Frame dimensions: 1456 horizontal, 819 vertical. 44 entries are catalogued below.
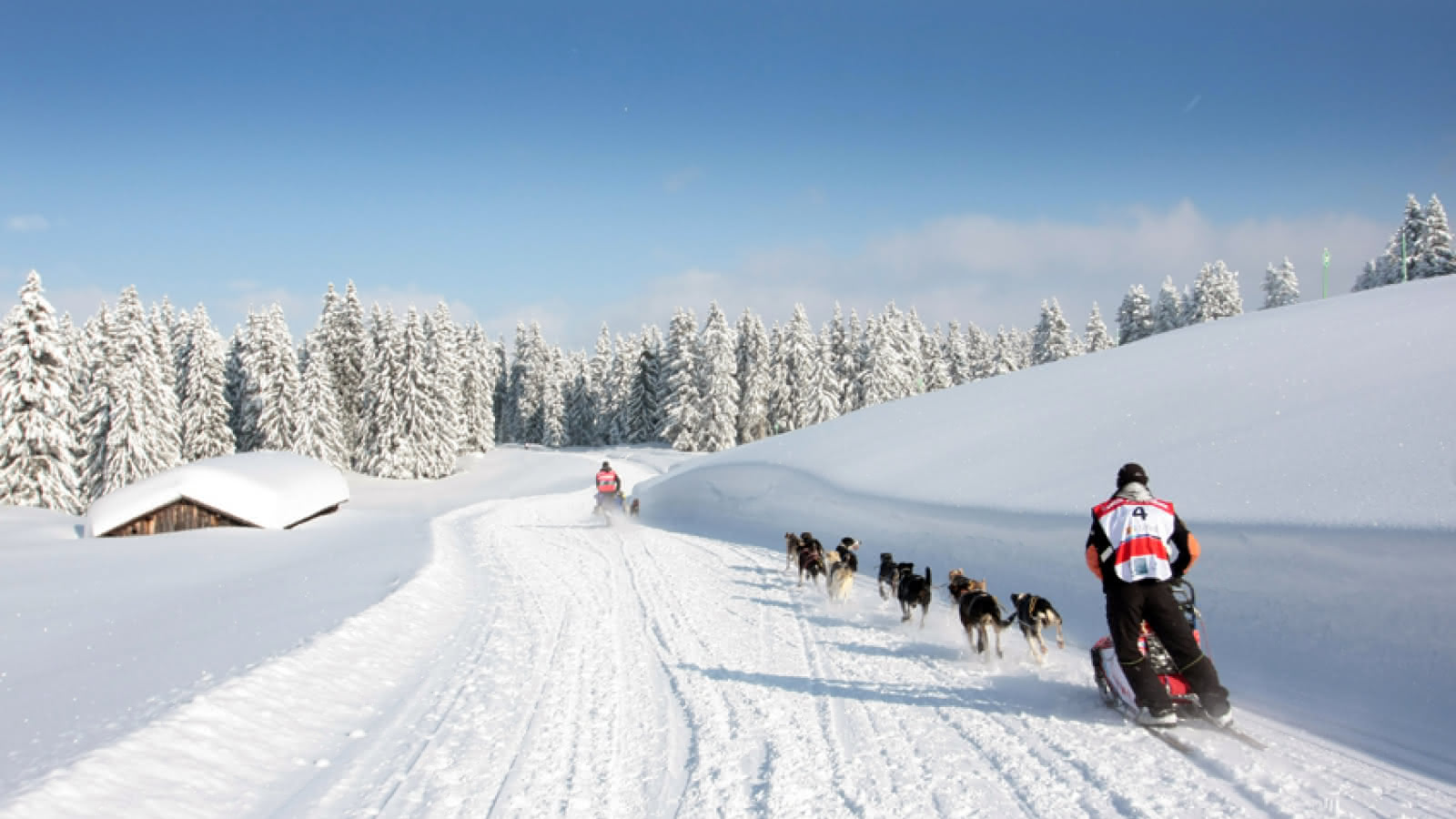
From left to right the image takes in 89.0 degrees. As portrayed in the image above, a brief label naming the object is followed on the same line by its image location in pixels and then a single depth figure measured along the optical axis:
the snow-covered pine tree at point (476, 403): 72.25
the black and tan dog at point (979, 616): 7.56
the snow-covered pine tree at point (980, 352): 80.50
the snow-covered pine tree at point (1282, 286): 70.25
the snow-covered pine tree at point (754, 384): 68.50
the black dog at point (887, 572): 11.33
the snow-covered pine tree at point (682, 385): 66.12
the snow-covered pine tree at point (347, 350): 58.09
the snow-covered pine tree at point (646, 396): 76.44
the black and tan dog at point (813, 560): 12.16
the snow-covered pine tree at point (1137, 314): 65.75
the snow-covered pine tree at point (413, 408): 53.44
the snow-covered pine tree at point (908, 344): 68.31
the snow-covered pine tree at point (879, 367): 63.16
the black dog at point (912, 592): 9.34
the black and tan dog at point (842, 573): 11.05
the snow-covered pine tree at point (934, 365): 71.56
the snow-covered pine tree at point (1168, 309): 67.44
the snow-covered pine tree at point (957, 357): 76.88
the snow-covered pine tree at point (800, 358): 67.38
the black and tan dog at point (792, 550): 13.96
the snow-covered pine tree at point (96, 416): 42.19
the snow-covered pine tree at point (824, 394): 62.81
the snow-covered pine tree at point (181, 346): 53.47
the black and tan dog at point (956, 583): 8.96
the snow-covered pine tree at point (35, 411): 34.62
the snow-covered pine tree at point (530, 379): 88.88
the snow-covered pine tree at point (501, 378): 101.44
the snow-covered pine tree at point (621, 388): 80.25
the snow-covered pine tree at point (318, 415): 50.47
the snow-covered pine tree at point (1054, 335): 67.44
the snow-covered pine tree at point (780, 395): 68.75
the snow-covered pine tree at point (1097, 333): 70.31
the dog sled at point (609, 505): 23.38
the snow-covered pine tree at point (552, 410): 87.00
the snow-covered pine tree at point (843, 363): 64.50
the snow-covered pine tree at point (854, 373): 64.38
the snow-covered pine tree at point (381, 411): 53.22
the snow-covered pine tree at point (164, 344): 51.47
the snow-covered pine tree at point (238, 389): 53.62
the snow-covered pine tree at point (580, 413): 90.44
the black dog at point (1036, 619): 7.42
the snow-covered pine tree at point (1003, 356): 77.00
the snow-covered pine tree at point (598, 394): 88.69
